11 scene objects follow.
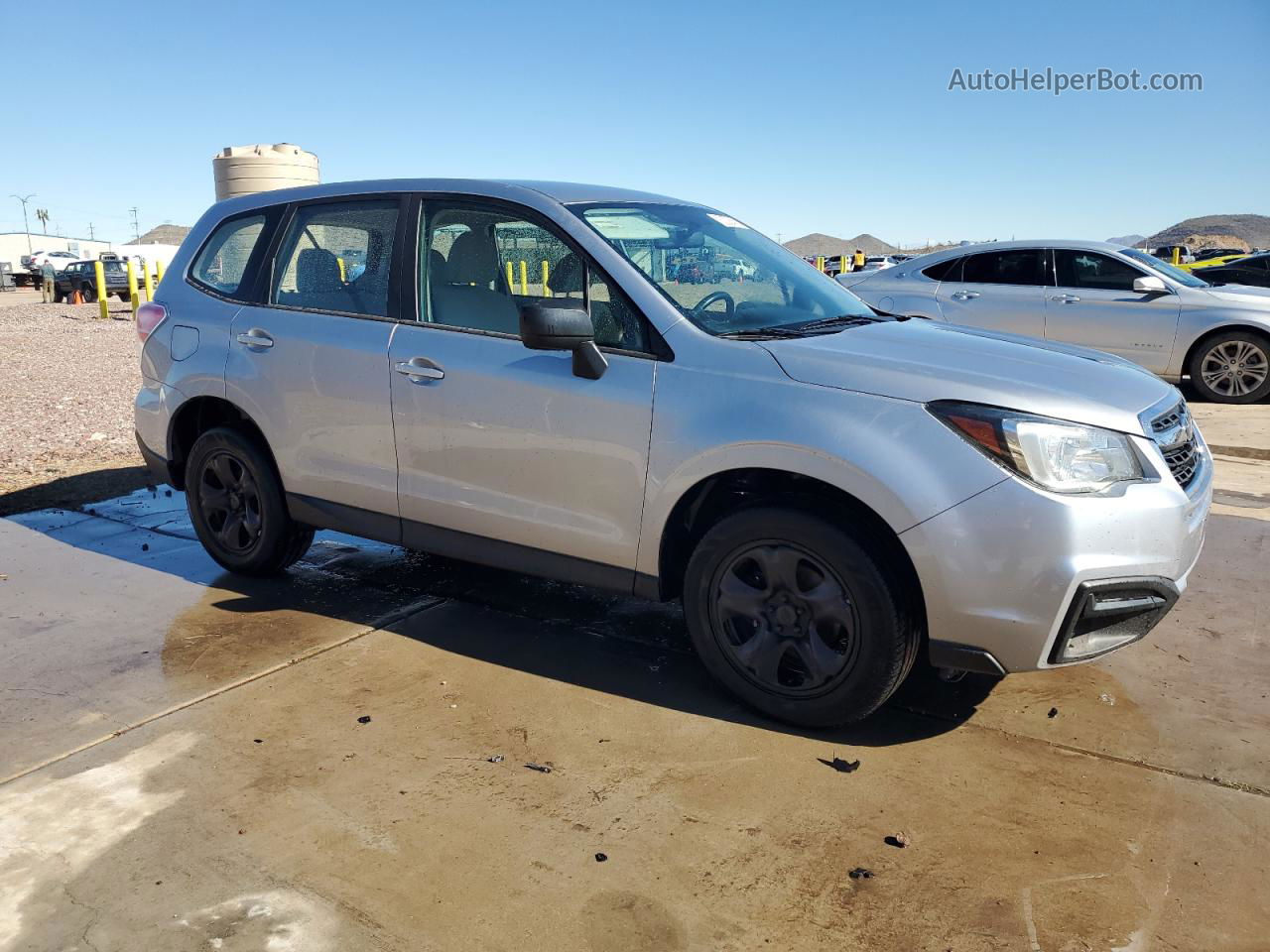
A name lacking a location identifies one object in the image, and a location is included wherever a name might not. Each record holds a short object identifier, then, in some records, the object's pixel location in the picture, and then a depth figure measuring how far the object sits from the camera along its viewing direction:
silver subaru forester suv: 2.99
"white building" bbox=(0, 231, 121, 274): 97.38
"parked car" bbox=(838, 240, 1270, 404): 9.80
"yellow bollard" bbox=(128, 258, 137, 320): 22.20
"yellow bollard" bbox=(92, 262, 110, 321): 23.05
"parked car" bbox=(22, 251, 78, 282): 51.16
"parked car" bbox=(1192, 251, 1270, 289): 16.38
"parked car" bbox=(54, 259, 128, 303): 33.88
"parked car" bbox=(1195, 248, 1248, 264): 38.94
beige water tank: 17.58
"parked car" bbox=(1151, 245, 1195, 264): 28.77
